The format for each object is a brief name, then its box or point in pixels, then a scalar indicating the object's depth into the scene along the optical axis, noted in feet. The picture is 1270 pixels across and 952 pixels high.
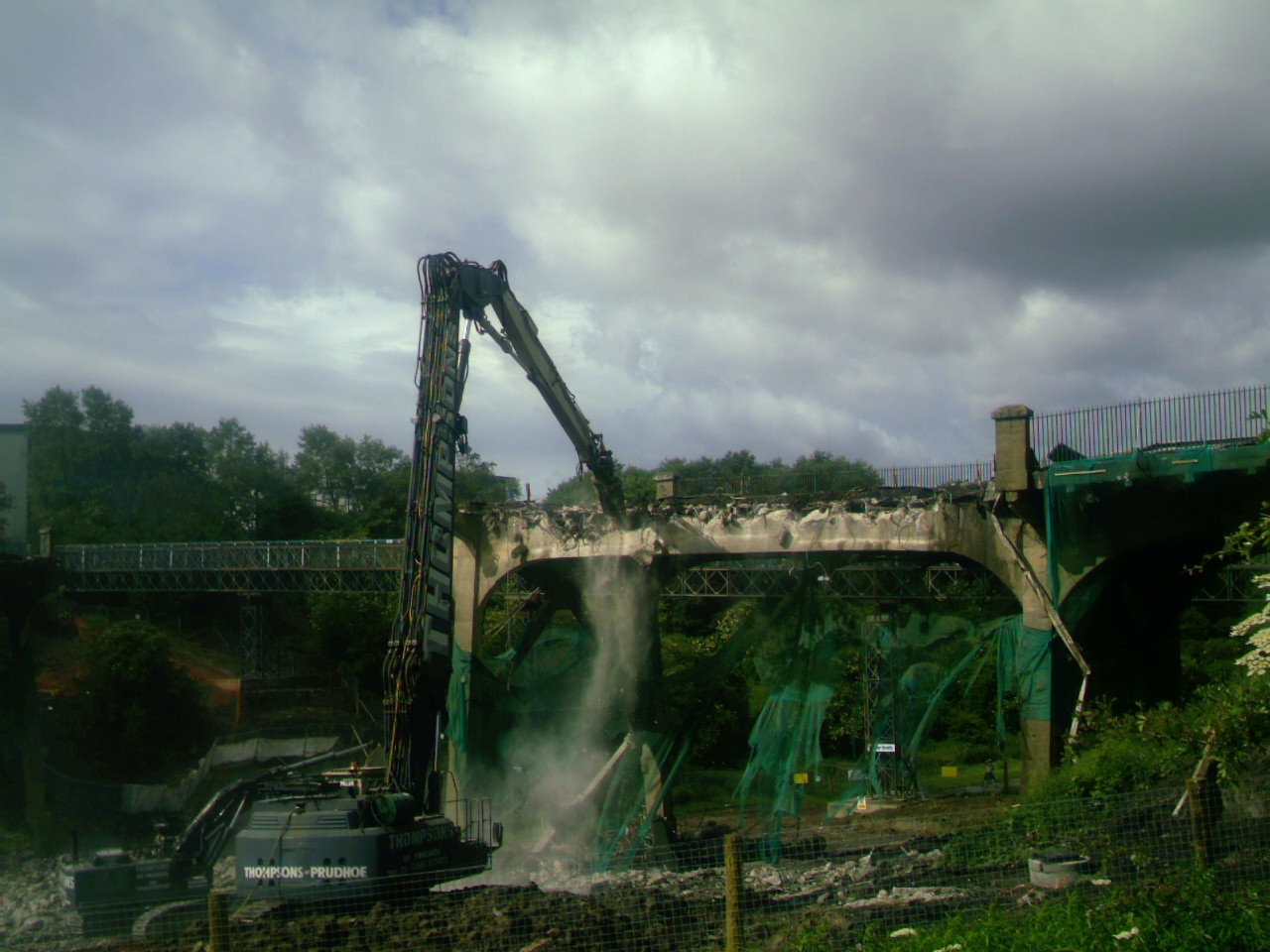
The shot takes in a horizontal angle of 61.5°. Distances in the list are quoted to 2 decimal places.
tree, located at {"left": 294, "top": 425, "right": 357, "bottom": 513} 235.61
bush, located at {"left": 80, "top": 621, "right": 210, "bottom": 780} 114.21
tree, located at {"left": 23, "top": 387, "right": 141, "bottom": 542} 150.41
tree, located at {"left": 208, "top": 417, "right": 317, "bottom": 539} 174.50
